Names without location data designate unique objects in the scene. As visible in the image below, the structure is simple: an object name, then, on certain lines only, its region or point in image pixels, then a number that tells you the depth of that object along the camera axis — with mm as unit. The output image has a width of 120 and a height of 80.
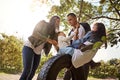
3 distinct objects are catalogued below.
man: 1262
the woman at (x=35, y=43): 1588
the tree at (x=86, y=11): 4465
